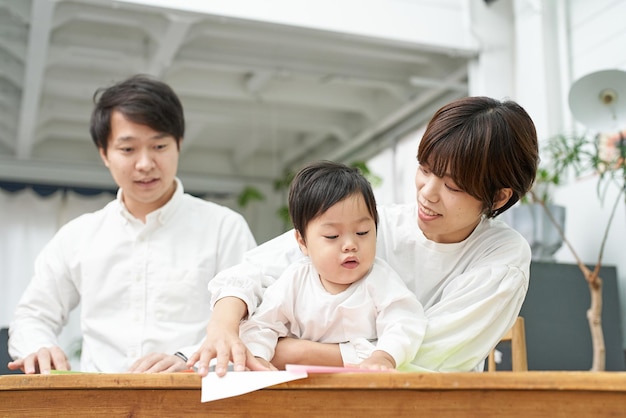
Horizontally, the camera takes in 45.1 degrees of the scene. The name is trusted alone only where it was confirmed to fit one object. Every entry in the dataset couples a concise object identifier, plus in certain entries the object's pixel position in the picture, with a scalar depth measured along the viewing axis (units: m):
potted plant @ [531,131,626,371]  3.15
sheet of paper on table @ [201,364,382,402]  0.90
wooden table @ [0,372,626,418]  0.91
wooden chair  1.70
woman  1.29
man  1.93
